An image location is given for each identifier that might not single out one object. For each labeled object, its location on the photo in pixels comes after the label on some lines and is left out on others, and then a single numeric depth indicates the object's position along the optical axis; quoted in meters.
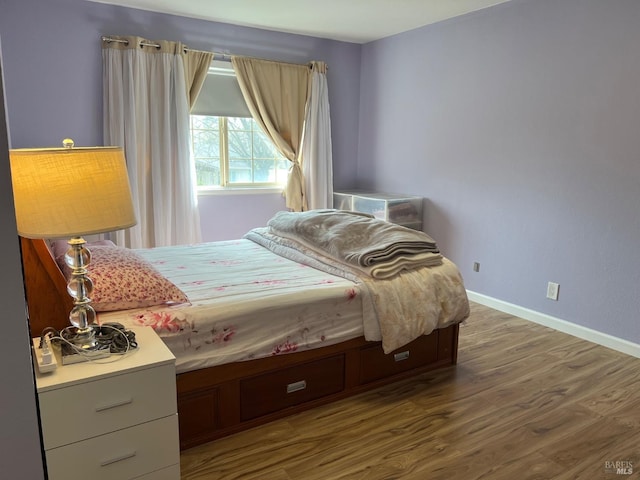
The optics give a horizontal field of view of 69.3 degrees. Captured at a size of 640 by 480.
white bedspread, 1.94
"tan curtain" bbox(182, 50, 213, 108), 4.10
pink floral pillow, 1.92
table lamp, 1.33
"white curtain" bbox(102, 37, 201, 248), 3.81
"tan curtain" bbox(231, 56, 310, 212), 4.43
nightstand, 1.38
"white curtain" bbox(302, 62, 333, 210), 4.78
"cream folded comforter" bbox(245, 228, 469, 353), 2.38
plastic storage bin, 4.33
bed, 1.94
